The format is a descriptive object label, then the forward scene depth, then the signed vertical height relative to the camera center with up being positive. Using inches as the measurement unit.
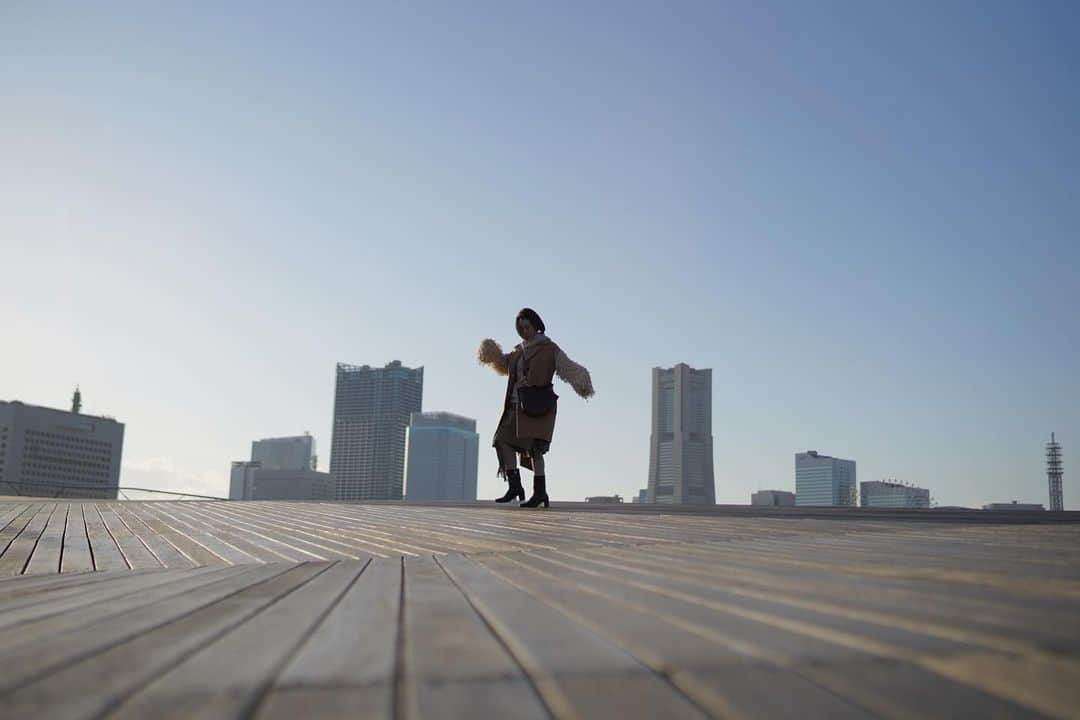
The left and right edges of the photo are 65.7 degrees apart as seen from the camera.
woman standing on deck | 300.5 +31.7
